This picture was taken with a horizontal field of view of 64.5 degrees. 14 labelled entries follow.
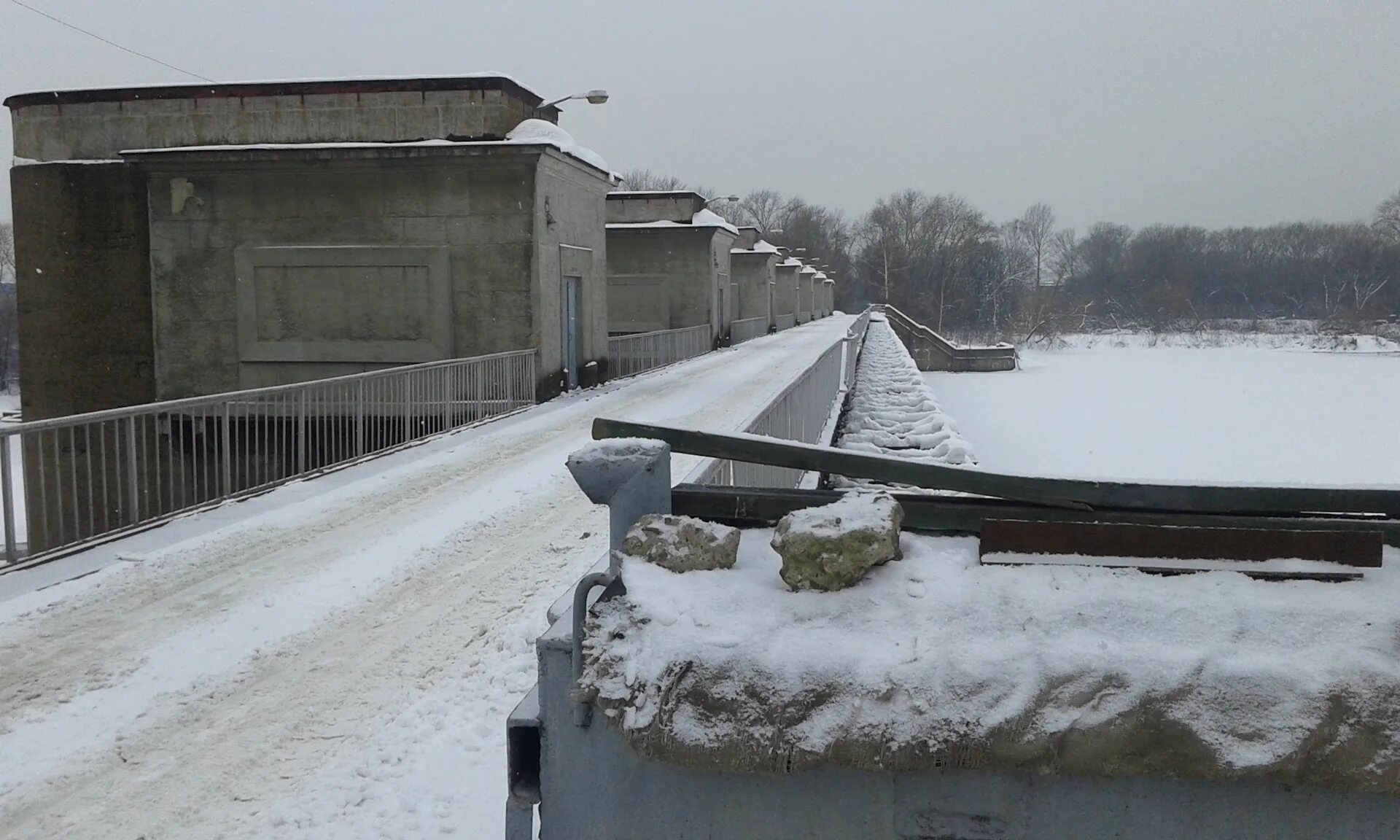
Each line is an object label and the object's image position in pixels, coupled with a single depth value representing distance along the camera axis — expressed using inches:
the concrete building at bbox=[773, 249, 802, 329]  2667.3
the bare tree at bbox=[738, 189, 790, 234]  5605.3
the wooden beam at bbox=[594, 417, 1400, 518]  112.8
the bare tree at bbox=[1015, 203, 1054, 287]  5856.3
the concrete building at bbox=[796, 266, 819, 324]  3203.7
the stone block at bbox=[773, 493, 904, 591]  106.3
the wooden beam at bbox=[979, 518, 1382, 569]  106.1
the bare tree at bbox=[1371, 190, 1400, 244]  3900.1
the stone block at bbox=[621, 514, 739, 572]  111.6
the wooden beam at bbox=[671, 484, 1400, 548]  111.1
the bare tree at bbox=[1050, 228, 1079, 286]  5743.1
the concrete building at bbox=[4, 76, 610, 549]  782.5
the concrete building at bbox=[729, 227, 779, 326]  2193.7
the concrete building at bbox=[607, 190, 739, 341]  1493.6
